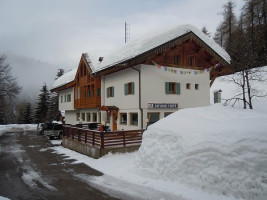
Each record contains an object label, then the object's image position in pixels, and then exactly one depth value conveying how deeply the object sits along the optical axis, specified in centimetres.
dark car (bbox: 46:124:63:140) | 2441
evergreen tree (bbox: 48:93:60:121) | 5429
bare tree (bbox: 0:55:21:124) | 3209
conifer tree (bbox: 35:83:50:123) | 5525
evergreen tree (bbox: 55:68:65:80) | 6452
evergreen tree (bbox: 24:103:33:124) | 5762
